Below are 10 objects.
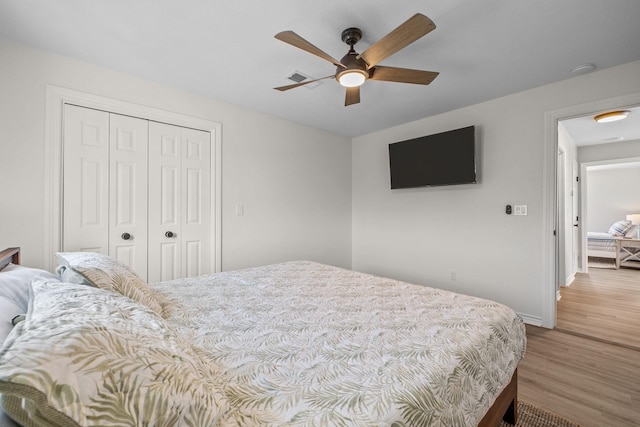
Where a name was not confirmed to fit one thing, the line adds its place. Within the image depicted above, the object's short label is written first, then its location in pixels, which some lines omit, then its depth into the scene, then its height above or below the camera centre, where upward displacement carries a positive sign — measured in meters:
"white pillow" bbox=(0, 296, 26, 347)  0.83 -0.33
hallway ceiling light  3.38 +1.20
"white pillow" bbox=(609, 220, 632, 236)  6.25 -0.29
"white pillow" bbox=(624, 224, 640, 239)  6.12 -0.36
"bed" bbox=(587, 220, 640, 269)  5.64 -0.60
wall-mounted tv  3.29 +0.70
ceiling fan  1.59 +1.03
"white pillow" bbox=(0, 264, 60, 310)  1.14 -0.30
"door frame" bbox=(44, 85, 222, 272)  2.29 +0.60
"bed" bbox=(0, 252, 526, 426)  0.52 -0.51
